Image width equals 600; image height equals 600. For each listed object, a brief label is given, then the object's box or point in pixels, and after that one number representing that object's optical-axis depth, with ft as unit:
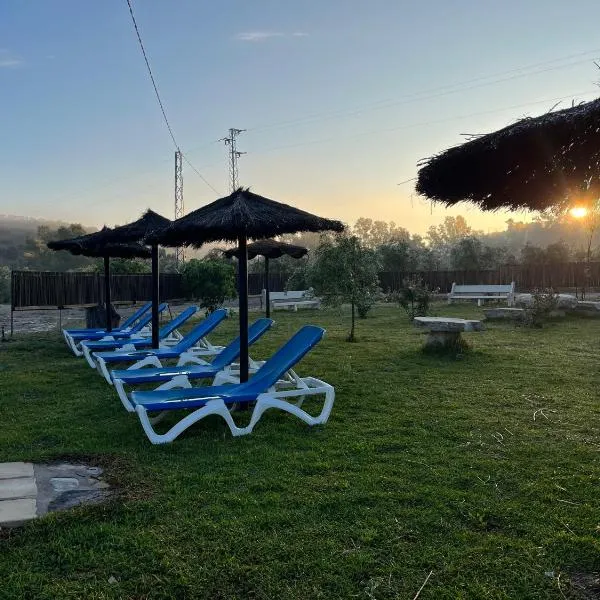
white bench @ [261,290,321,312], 67.67
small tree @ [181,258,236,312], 53.06
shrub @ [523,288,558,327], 43.32
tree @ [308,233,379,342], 37.65
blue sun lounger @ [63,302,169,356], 32.81
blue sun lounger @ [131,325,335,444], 15.11
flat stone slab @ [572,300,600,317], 48.55
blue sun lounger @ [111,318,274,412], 18.89
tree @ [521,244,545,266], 102.22
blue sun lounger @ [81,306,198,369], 29.01
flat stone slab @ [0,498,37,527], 10.10
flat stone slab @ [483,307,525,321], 46.52
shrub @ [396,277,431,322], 48.88
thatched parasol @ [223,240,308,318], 41.01
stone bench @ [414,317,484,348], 29.91
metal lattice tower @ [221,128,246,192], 119.03
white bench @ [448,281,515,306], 66.95
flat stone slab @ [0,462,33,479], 12.48
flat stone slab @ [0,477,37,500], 11.32
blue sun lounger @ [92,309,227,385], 24.16
